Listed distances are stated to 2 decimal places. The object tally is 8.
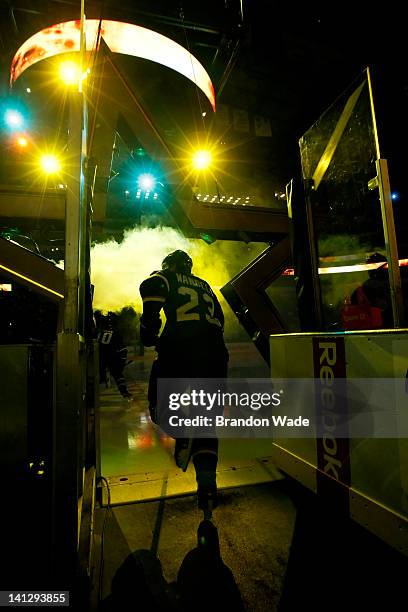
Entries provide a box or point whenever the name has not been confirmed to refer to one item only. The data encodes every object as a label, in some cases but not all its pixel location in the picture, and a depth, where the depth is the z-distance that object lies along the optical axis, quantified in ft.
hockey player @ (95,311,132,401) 21.80
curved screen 14.76
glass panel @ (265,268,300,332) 62.49
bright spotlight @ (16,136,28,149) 36.51
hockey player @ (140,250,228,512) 8.21
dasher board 6.09
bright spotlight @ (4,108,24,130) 32.86
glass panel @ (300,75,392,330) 9.99
